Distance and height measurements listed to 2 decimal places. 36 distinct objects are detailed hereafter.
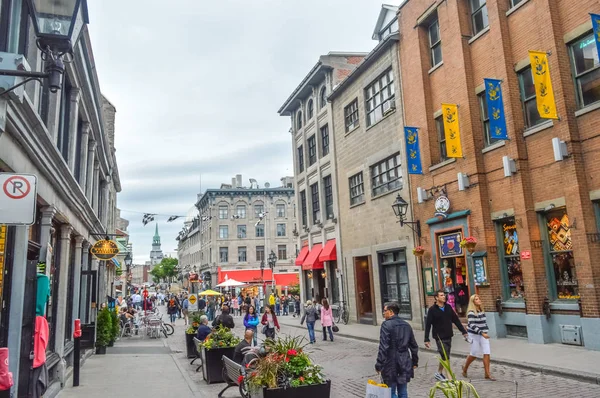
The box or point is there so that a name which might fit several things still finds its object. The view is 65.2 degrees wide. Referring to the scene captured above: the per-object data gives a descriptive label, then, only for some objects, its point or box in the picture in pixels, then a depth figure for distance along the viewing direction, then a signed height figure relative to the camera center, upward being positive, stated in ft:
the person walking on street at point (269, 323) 53.78 -4.46
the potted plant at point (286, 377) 20.34 -4.16
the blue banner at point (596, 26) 33.68 +17.12
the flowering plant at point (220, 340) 35.68 -4.09
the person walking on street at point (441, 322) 31.22 -3.08
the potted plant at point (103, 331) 53.16 -4.40
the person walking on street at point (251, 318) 49.57 -3.46
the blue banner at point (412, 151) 60.49 +15.85
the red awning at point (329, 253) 85.05 +5.06
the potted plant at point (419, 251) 59.36 +3.13
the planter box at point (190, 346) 48.34 -5.90
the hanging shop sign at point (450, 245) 53.98 +3.45
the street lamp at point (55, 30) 14.97 +8.36
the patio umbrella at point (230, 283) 118.60 +0.66
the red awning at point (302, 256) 97.88 +5.55
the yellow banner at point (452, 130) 52.85 +16.13
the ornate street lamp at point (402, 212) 60.34 +8.26
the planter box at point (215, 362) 35.14 -5.58
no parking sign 14.97 +3.11
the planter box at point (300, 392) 20.18 -4.67
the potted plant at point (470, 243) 49.55 +3.20
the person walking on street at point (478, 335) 30.81 -4.05
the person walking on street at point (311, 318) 57.56 -4.43
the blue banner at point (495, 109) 46.34 +16.02
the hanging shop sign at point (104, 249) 48.67 +4.42
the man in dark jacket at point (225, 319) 47.93 -3.34
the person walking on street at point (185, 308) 98.31 -4.40
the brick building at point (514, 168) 40.40 +10.44
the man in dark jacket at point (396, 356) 22.35 -3.71
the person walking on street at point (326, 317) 58.59 -4.48
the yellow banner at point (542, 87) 40.64 +15.69
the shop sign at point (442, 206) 55.42 +8.03
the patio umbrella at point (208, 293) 111.19 -1.47
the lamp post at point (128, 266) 192.41 +10.56
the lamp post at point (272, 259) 117.35 +6.11
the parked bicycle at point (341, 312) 78.48 -5.44
